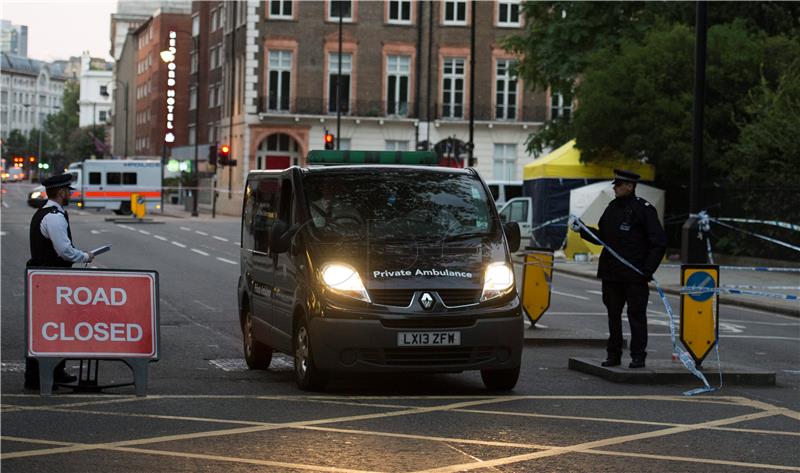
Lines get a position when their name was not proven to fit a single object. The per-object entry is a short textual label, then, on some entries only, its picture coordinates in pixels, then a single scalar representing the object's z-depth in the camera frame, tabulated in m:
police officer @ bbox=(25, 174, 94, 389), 11.80
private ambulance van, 11.38
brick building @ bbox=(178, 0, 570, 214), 72.88
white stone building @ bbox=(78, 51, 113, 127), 192.75
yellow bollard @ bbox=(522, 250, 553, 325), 17.45
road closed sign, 11.23
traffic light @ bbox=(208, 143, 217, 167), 66.75
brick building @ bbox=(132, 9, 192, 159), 107.94
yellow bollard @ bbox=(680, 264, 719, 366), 13.17
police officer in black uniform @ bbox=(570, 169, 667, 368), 12.84
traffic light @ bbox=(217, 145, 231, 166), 64.56
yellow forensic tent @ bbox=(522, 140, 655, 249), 39.47
